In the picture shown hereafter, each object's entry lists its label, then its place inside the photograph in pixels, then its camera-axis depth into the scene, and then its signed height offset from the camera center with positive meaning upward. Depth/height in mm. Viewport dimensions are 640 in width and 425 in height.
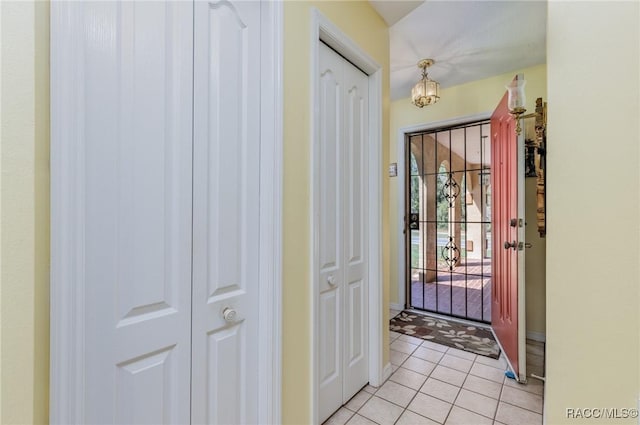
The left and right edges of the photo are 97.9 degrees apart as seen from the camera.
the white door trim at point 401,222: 3418 -102
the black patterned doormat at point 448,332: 2518 -1203
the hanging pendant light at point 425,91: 2586 +1145
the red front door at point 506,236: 2010 -180
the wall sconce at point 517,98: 1885 +790
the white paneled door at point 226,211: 1026 +12
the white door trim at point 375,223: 1951 -66
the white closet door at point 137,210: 773 +11
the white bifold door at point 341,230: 1584 -101
